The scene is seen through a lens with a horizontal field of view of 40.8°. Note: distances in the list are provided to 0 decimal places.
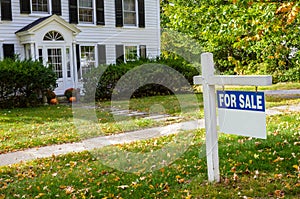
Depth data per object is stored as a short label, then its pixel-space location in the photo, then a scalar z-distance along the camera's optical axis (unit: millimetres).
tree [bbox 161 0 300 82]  7676
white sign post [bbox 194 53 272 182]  4449
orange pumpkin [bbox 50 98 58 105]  15805
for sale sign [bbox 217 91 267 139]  4072
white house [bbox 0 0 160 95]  17000
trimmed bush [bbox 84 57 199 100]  15633
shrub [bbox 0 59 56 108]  14008
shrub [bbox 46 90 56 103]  15817
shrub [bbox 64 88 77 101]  16938
